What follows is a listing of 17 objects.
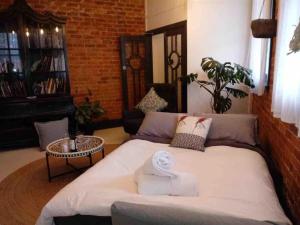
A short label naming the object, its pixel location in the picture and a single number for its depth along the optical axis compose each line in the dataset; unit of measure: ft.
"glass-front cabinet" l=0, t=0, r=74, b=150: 12.84
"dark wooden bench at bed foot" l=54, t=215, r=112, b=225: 4.66
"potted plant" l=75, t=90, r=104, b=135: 14.47
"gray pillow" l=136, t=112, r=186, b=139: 8.79
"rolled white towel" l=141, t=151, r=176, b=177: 5.03
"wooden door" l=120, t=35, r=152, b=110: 16.25
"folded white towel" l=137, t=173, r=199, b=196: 4.98
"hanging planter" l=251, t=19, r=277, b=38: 7.42
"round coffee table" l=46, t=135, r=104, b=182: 8.76
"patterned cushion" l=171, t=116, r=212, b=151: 7.75
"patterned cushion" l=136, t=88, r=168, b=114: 13.60
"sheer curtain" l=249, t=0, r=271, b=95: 8.30
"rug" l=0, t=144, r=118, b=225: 7.49
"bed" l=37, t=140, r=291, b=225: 4.58
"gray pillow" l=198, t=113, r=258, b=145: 8.01
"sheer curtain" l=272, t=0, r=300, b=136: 5.17
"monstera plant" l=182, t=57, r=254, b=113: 10.28
